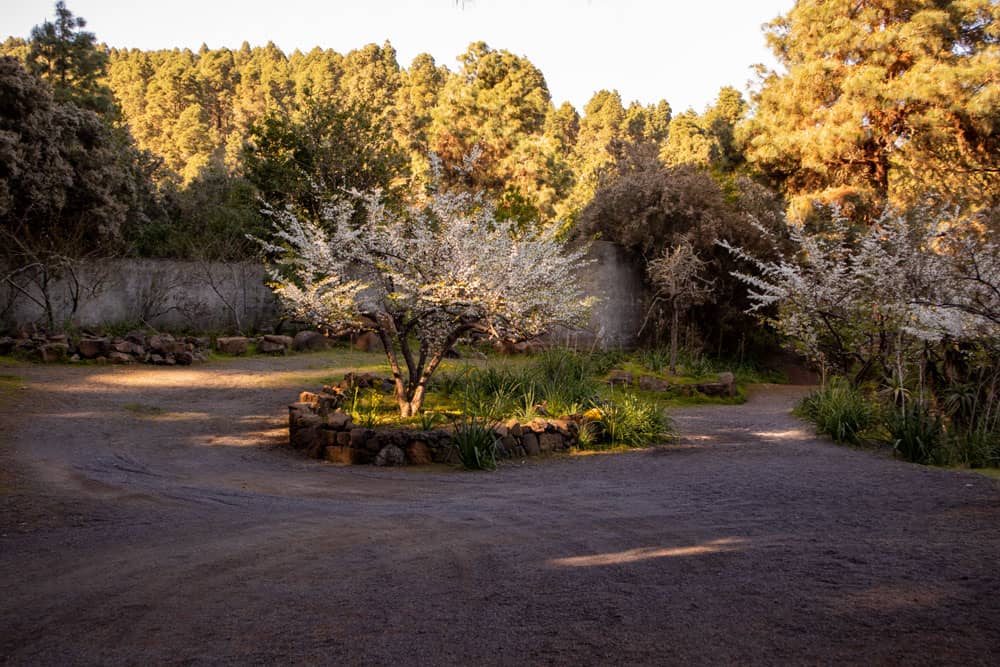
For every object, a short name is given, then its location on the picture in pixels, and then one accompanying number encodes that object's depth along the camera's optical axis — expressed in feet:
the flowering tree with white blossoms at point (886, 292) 28.91
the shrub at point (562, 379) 34.47
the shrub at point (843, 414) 31.86
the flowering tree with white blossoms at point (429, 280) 30.48
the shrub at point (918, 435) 27.53
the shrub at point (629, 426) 31.65
